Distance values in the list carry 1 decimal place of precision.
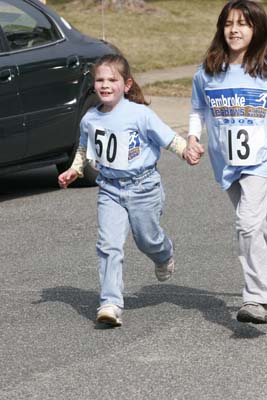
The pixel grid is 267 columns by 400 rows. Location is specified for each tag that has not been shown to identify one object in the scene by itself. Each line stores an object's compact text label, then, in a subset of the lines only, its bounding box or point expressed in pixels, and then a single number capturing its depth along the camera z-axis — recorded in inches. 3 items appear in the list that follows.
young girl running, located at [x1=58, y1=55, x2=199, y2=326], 468.8
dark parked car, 723.8
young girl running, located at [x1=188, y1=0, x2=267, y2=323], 457.1
